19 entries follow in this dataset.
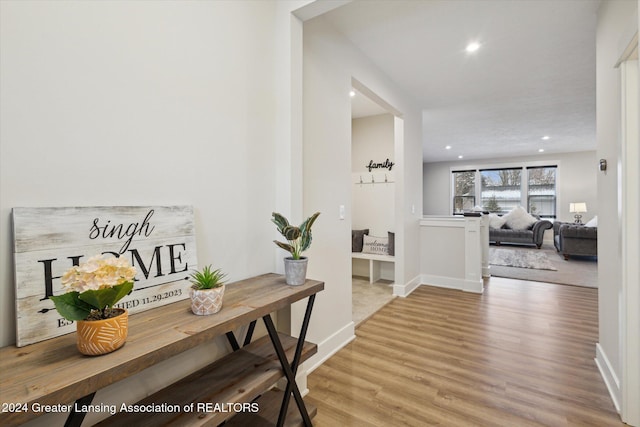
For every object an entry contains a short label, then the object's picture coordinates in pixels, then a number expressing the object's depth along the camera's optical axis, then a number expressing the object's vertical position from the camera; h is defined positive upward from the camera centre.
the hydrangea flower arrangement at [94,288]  0.79 -0.21
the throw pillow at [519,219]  8.20 -0.36
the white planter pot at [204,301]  1.09 -0.34
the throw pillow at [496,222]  8.56 -0.45
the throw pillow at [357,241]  4.55 -0.51
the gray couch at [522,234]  7.83 -0.77
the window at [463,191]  10.32 +0.57
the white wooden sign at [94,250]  0.89 -0.14
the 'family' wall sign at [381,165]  4.58 +0.68
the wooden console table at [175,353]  0.70 -0.41
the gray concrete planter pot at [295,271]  1.51 -0.32
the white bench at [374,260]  4.23 -0.79
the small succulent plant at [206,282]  1.14 -0.28
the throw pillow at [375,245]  4.33 -0.55
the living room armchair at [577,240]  5.94 -0.71
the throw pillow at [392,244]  4.21 -0.52
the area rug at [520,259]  5.65 -1.12
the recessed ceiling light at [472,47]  2.76 +1.52
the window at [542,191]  9.02 +0.46
